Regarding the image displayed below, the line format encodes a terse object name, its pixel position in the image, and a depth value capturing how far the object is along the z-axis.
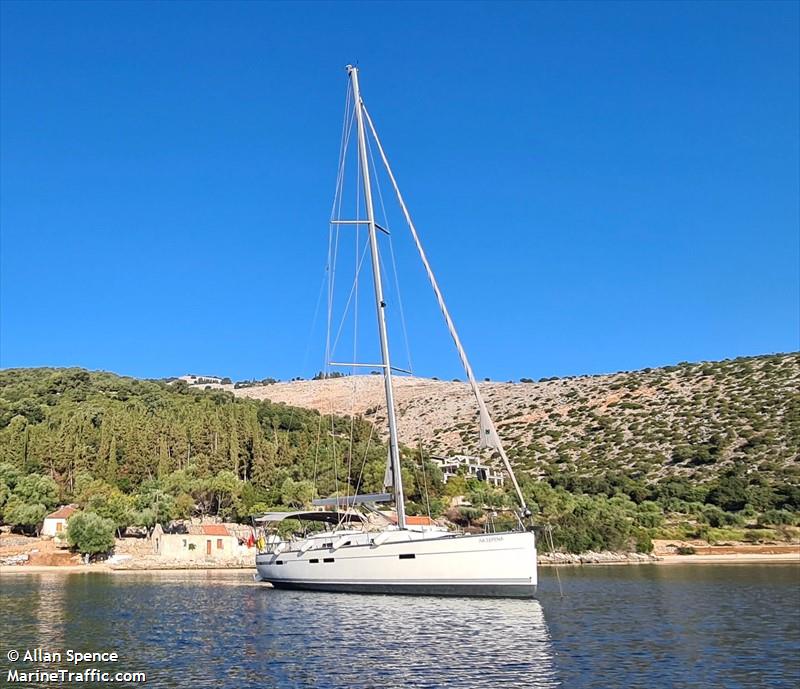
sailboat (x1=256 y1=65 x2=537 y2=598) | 27.38
